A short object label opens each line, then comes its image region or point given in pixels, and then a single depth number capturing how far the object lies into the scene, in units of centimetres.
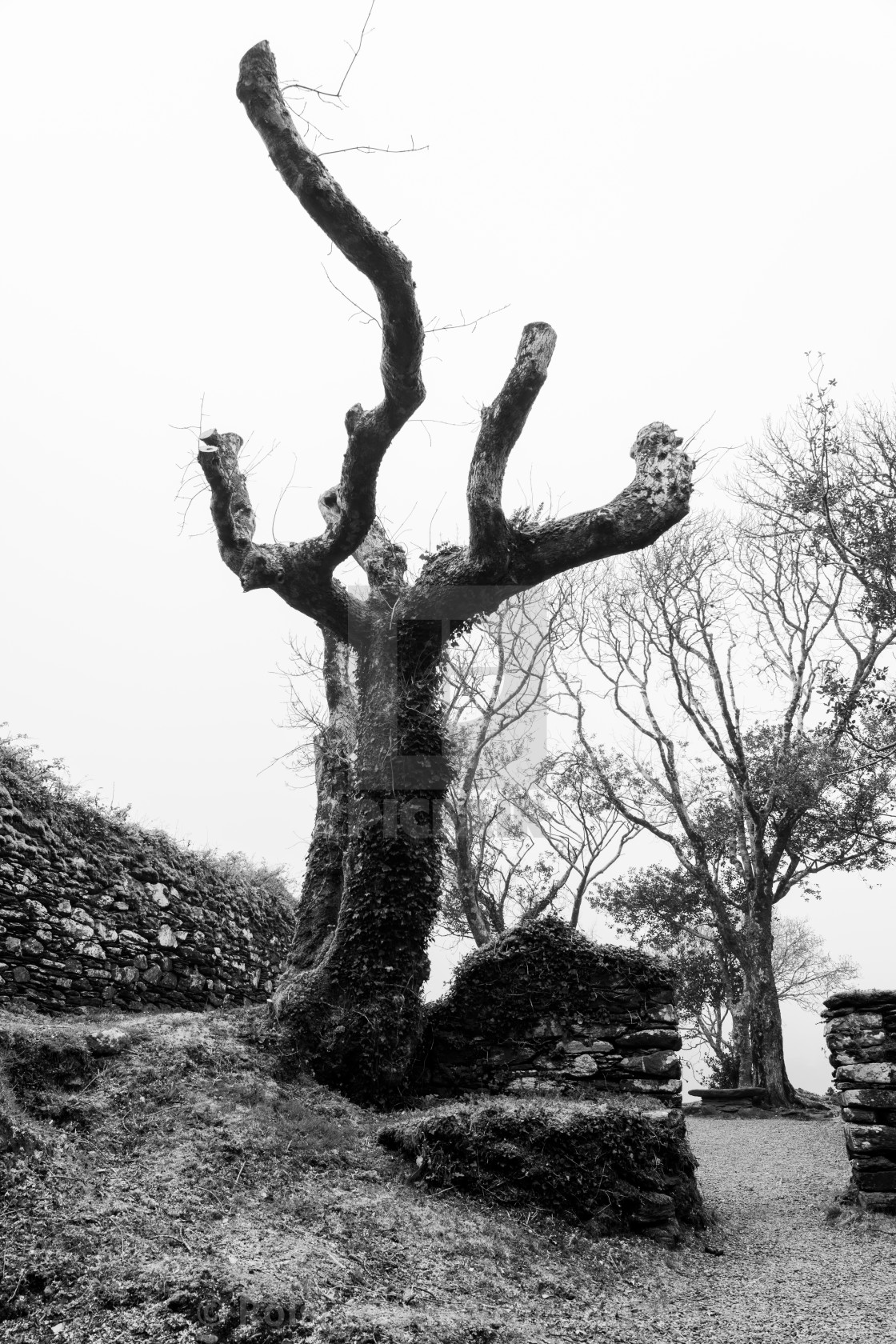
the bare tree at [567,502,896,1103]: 1584
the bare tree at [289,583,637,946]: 1742
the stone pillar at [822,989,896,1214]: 757
